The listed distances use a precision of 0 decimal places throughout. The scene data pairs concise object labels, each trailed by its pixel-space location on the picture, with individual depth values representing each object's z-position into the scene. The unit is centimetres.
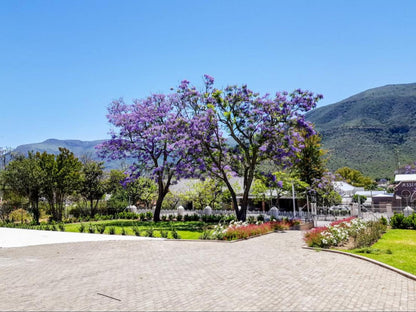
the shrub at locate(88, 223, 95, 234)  2239
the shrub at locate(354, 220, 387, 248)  1430
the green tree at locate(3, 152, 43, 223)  3425
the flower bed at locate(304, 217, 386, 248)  1424
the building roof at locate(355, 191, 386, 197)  5302
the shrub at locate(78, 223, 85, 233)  2296
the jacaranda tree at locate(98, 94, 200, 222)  2792
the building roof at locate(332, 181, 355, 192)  4016
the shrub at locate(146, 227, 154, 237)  1922
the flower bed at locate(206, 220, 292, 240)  1716
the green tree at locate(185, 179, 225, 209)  3720
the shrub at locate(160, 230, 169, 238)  1858
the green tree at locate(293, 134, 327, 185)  3738
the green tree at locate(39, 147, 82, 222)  3466
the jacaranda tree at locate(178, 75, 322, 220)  2348
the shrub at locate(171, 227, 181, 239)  1800
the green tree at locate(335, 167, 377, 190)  7450
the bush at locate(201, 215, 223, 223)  2906
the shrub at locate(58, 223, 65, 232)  2457
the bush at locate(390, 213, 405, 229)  2242
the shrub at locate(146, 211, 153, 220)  3572
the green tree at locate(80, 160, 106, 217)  3950
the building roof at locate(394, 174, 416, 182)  3926
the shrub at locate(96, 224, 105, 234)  2195
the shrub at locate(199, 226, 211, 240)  1741
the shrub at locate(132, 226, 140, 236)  1986
